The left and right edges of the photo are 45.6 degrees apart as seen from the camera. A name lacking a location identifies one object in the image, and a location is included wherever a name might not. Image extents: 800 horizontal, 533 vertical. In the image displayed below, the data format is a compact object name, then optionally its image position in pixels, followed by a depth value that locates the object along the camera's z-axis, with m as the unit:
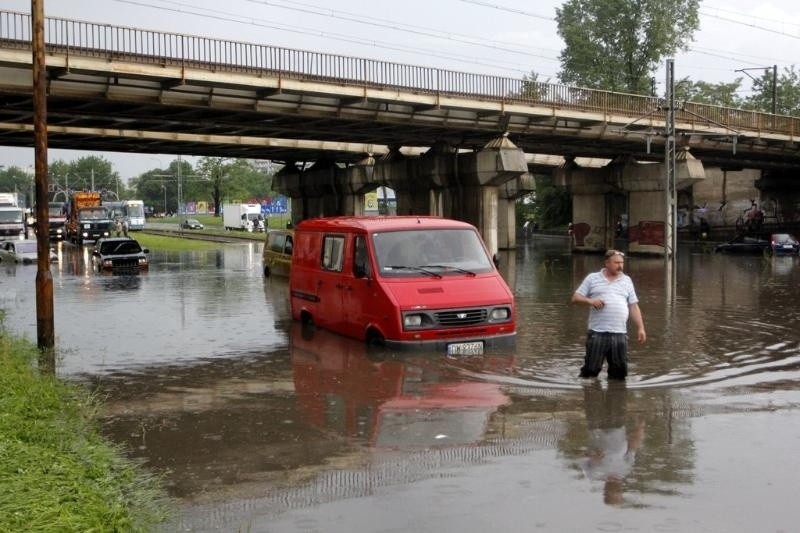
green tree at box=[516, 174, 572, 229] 89.32
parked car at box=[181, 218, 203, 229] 107.44
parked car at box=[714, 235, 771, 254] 54.15
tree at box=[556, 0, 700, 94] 72.25
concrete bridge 30.11
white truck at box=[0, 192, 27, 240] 64.44
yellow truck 68.12
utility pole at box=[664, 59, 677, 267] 39.88
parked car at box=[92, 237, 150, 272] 37.00
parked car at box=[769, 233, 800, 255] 51.38
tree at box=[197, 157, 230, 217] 114.31
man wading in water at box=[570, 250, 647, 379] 10.88
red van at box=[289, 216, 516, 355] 13.60
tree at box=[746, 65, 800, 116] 81.94
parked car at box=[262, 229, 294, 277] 30.39
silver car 43.21
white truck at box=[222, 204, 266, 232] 95.81
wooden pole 13.75
